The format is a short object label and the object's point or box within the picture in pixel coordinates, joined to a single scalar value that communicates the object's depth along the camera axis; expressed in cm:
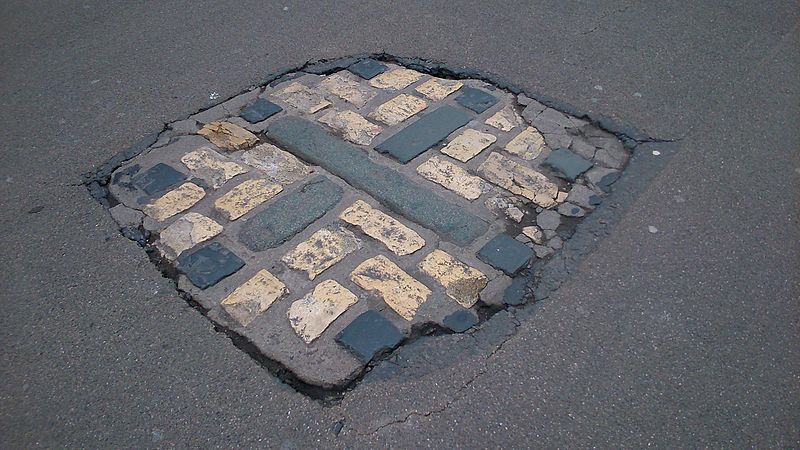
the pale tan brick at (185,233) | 331
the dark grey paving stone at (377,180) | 339
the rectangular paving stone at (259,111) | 420
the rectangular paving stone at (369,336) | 279
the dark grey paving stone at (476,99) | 423
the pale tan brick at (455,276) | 304
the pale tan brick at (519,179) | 358
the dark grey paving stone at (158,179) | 368
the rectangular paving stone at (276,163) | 375
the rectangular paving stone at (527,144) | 385
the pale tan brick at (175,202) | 352
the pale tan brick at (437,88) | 436
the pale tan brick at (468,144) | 386
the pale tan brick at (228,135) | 398
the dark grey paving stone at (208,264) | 314
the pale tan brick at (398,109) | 417
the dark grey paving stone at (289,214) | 335
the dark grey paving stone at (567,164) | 370
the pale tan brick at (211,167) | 374
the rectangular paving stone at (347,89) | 435
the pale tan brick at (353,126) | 402
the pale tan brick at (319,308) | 288
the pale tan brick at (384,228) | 329
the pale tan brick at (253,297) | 297
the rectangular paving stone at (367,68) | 457
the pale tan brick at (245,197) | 351
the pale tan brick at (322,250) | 318
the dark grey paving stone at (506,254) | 317
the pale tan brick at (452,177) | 361
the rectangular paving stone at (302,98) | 429
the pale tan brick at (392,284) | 299
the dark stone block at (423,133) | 389
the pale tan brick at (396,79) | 447
